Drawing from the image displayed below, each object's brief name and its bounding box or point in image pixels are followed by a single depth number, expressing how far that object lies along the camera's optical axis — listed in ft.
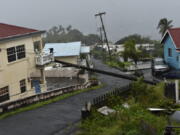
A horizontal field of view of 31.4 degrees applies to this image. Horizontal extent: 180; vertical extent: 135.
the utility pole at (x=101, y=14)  172.53
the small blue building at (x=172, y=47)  116.57
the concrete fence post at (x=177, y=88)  58.33
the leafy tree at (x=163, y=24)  194.39
